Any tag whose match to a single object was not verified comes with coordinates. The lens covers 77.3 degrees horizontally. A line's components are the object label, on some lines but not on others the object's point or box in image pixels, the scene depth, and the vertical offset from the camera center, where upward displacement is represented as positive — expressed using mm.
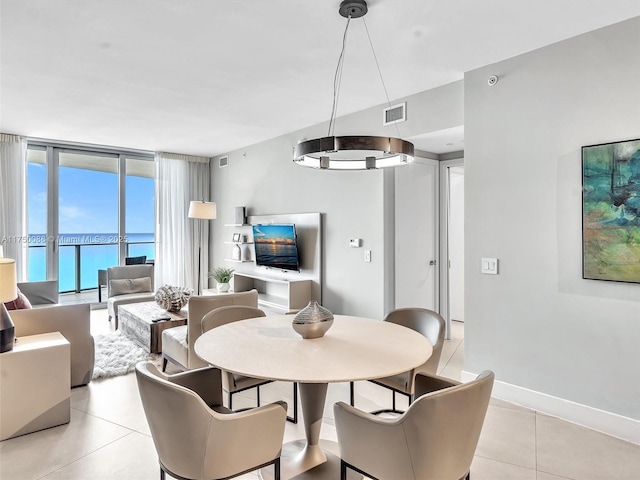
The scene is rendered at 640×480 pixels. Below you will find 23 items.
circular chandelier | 2021 +508
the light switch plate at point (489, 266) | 3212 -211
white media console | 5000 -498
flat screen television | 5301 -72
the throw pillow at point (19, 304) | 3176 -501
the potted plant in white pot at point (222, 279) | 5984 -573
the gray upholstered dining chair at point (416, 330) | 2385 -597
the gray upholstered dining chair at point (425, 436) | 1397 -716
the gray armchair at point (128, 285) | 5418 -637
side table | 2523 -951
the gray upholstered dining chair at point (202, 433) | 1468 -732
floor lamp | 6238 +486
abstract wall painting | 2506 +183
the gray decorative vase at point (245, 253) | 6422 -195
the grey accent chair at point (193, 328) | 3141 -691
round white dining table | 1678 -537
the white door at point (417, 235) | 4453 +63
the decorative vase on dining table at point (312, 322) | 2111 -433
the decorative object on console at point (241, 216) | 6427 +403
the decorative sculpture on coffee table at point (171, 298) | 4375 -626
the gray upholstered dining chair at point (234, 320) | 2367 -557
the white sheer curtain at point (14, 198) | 5617 +619
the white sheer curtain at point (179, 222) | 7008 +344
